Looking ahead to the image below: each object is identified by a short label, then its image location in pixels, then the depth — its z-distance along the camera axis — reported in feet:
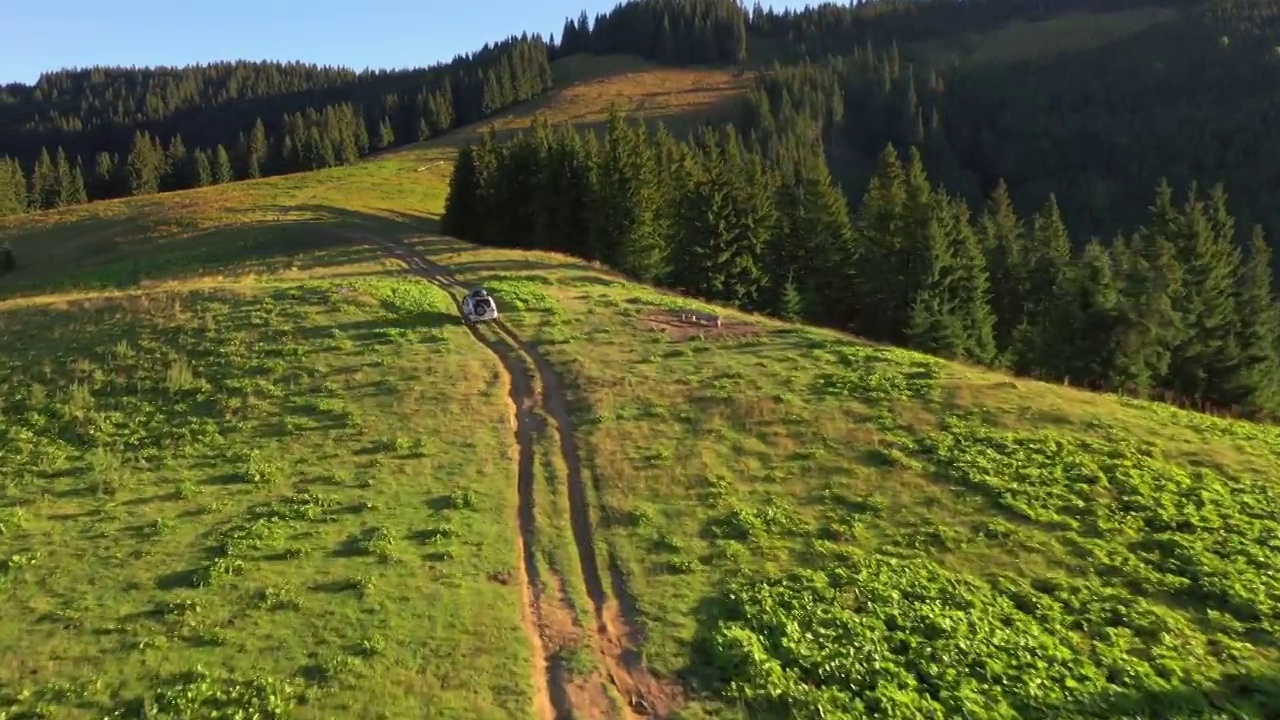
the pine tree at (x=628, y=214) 185.37
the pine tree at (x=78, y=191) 442.09
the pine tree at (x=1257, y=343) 144.77
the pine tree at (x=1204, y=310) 145.07
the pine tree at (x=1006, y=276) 188.14
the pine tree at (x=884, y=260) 167.02
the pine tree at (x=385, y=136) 556.51
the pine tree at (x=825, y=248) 183.01
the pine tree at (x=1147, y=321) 134.10
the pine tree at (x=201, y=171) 465.47
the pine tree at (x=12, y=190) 375.45
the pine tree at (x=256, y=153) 500.08
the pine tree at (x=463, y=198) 228.02
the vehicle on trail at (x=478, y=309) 120.47
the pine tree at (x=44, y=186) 438.40
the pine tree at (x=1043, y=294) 143.95
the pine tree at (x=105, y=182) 478.59
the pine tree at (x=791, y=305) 170.81
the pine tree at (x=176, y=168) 486.38
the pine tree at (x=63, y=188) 436.76
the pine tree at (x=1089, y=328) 135.23
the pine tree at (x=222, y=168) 475.89
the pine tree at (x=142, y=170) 452.76
